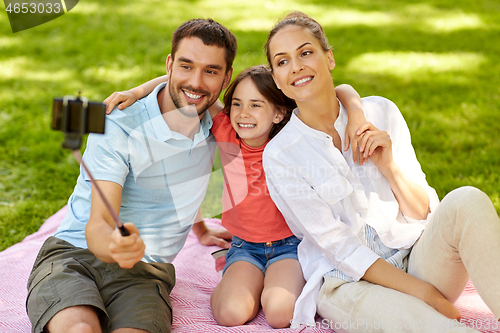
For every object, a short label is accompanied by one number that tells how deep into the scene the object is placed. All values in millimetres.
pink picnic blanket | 3052
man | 2960
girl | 3151
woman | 2976
